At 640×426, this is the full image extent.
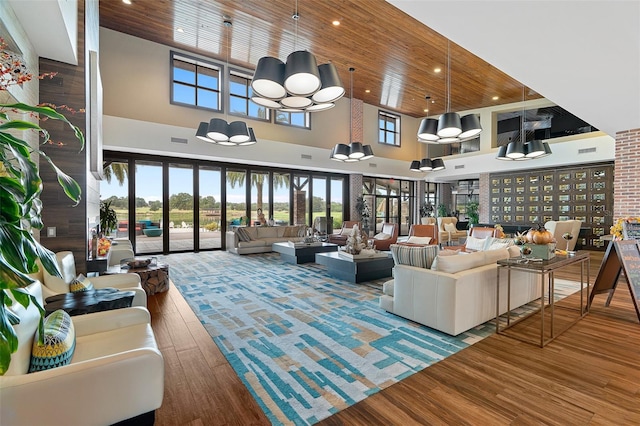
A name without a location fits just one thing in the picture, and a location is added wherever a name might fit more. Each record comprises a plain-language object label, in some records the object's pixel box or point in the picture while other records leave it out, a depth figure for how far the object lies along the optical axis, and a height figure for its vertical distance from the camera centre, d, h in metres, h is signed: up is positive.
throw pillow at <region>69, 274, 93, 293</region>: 2.96 -0.80
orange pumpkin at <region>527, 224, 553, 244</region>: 3.47 -0.33
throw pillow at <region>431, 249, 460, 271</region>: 3.38 -0.64
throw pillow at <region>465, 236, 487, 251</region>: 5.84 -0.73
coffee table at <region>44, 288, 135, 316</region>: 2.46 -0.82
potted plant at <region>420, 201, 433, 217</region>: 14.84 -0.13
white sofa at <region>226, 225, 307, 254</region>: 8.76 -0.94
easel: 3.71 -0.78
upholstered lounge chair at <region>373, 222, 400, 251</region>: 8.12 -0.84
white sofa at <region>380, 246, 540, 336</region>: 3.18 -0.96
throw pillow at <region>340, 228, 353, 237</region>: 9.41 -0.76
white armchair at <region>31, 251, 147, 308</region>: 2.80 -0.79
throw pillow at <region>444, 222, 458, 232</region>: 10.51 -0.69
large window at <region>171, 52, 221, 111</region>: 8.46 +3.60
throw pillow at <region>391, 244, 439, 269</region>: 3.53 -0.57
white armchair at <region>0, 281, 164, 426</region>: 1.40 -0.92
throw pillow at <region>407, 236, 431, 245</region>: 7.48 -0.83
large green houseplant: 0.90 -0.10
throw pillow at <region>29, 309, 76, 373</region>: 1.60 -0.78
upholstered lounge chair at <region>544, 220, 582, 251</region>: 8.46 -0.54
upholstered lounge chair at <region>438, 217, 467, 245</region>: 10.07 -0.83
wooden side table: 4.74 -1.12
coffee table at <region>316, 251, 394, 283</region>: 5.43 -1.12
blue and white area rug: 2.28 -1.38
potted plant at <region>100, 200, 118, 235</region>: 7.05 -0.33
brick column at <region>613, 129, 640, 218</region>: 5.92 +0.71
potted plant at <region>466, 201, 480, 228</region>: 12.34 -0.27
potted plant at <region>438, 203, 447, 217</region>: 13.61 -0.16
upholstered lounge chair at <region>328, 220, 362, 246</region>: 8.92 -0.88
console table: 3.08 -0.63
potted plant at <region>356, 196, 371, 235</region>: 12.75 -0.17
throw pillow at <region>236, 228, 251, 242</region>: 8.83 -0.80
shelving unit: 9.69 +0.36
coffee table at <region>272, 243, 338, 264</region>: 7.22 -1.08
